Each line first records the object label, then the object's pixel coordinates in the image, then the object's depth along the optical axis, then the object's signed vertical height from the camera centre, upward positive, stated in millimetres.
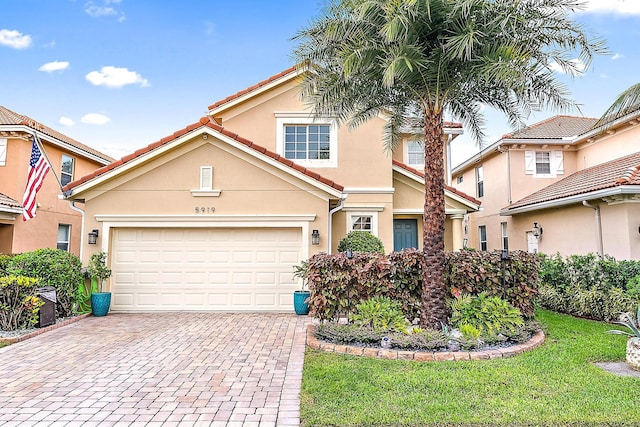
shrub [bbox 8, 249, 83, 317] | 9453 -632
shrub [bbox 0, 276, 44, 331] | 8438 -1294
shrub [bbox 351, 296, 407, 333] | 7277 -1371
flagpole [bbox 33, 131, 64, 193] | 11195 +2989
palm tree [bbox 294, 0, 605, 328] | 7086 +3826
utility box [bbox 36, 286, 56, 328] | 8789 -1441
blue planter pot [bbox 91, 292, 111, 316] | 10328 -1552
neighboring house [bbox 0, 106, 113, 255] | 15102 +2360
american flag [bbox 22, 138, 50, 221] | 11445 +2083
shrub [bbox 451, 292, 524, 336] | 7270 -1311
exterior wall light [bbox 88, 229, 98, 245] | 10766 +219
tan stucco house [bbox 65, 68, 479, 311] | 10891 +726
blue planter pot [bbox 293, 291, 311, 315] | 10320 -1537
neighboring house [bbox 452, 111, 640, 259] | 11723 +2239
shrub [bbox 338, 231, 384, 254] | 11320 +83
